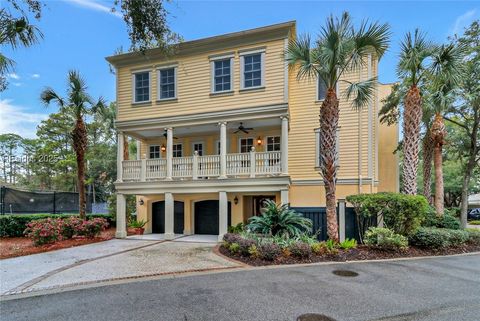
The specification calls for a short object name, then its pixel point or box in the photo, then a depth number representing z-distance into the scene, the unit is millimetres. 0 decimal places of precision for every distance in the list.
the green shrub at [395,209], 8102
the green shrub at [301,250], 7172
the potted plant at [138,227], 12885
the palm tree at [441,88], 9164
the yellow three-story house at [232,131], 10812
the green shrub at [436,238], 8242
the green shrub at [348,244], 7848
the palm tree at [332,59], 7742
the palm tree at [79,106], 11842
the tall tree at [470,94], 11438
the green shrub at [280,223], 8349
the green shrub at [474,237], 9064
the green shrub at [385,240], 7852
